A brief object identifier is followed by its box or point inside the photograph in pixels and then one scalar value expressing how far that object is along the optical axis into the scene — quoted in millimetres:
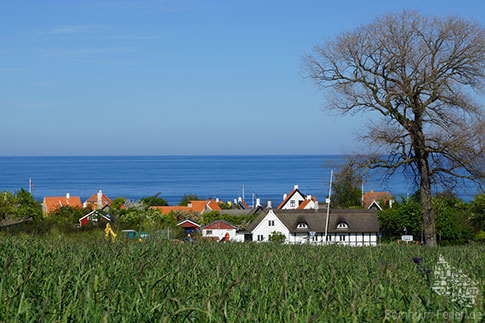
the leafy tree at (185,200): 103738
